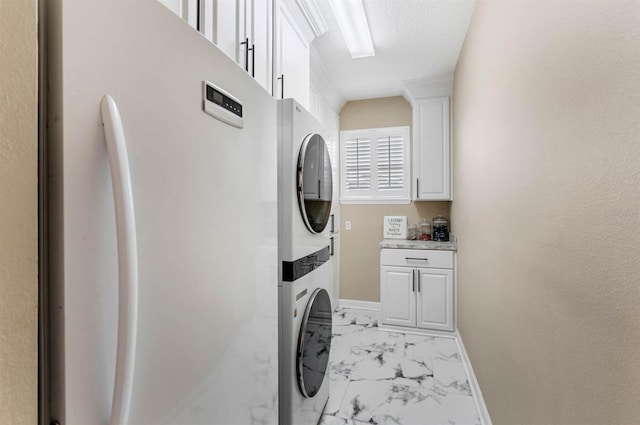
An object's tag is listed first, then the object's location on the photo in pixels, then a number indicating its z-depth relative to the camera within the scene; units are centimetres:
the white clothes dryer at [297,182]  134
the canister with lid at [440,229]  346
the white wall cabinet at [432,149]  338
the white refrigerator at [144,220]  45
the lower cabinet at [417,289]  307
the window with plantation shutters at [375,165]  380
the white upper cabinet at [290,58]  165
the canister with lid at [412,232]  370
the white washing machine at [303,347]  134
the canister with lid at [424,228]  366
